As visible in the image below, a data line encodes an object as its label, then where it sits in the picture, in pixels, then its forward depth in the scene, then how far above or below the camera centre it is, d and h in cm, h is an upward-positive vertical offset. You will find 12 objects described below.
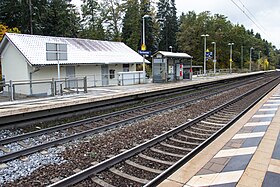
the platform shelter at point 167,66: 2616 +108
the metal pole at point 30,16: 4363 +1023
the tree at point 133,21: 5803 +1234
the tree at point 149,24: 6066 +1292
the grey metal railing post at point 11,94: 1339 -85
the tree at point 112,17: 5788 +1334
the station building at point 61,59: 2170 +155
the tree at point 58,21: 5028 +1101
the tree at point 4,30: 3369 +628
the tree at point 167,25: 7556 +1507
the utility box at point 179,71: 2979 +54
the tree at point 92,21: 5817 +1294
